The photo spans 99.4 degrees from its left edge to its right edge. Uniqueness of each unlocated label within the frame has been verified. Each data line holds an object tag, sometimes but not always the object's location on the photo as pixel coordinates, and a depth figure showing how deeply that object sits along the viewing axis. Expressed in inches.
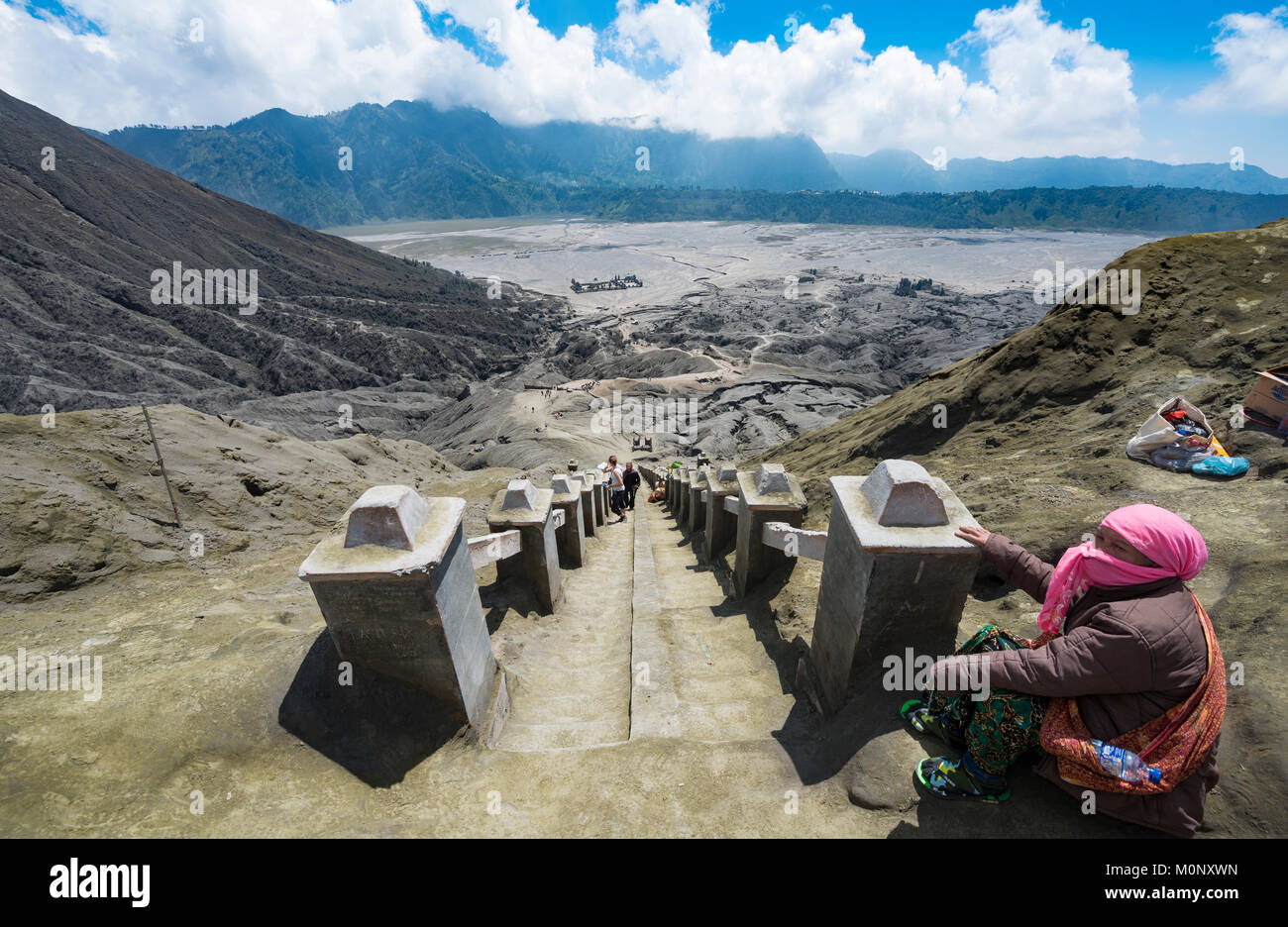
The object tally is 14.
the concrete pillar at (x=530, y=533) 210.4
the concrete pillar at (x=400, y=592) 122.5
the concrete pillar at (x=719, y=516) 268.1
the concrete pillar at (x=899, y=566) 120.9
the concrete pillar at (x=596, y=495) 398.0
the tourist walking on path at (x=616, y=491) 487.2
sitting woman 83.4
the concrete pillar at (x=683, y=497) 431.5
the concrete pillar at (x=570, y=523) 273.0
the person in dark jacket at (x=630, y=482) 515.5
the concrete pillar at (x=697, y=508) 357.1
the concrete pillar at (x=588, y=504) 357.1
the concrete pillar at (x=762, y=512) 200.1
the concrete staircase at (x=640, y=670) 147.9
